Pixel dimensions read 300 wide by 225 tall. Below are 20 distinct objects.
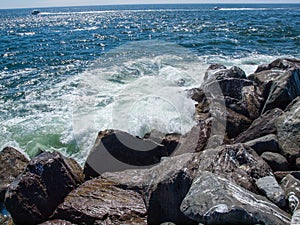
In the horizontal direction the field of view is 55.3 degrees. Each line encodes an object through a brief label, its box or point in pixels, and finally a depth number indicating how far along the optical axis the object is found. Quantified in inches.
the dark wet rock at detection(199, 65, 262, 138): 237.8
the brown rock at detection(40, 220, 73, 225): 157.8
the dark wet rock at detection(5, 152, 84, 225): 165.2
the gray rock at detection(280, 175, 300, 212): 118.5
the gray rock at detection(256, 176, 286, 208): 119.9
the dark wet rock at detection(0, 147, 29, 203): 208.4
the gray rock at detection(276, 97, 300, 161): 167.9
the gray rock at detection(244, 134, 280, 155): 174.9
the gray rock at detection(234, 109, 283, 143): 197.3
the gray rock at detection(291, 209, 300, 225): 99.4
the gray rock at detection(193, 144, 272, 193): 131.8
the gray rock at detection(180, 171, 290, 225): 103.1
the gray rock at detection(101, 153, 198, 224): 133.9
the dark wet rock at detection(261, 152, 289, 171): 157.6
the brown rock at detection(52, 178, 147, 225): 154.3
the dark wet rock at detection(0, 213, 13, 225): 179.4
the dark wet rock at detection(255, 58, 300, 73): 321.7
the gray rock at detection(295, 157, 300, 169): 158.6
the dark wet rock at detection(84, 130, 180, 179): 205.8
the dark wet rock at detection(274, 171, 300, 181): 142.1
